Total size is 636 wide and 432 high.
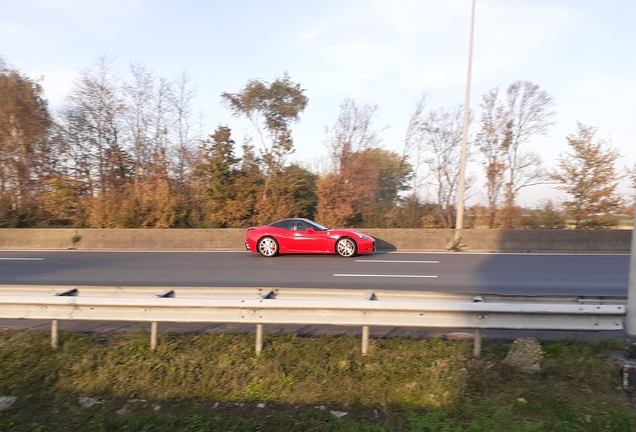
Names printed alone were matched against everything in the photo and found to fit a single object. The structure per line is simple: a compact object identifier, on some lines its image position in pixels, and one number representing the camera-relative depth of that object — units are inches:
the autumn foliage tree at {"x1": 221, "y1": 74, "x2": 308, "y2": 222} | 976.3
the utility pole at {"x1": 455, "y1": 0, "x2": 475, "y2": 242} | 735.7
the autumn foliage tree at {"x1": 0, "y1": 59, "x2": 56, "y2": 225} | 981.8
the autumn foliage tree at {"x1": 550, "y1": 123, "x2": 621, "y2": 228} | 824.3
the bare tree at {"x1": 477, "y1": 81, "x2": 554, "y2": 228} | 886.4
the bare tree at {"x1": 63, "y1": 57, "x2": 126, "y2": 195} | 1045.8
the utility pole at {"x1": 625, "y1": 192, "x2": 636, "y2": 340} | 191.3
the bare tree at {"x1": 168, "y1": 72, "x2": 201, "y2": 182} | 1040.8
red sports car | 621.3
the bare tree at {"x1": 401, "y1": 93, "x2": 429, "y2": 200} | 960.9
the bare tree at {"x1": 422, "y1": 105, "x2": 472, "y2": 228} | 912.9
